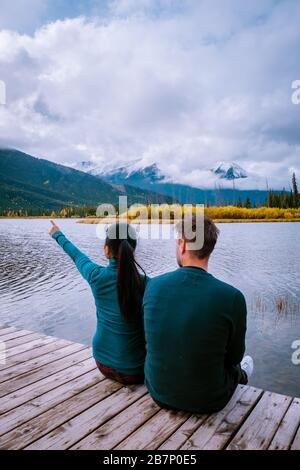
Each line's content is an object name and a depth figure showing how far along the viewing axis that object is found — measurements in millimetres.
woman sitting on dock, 3492
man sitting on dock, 2836
